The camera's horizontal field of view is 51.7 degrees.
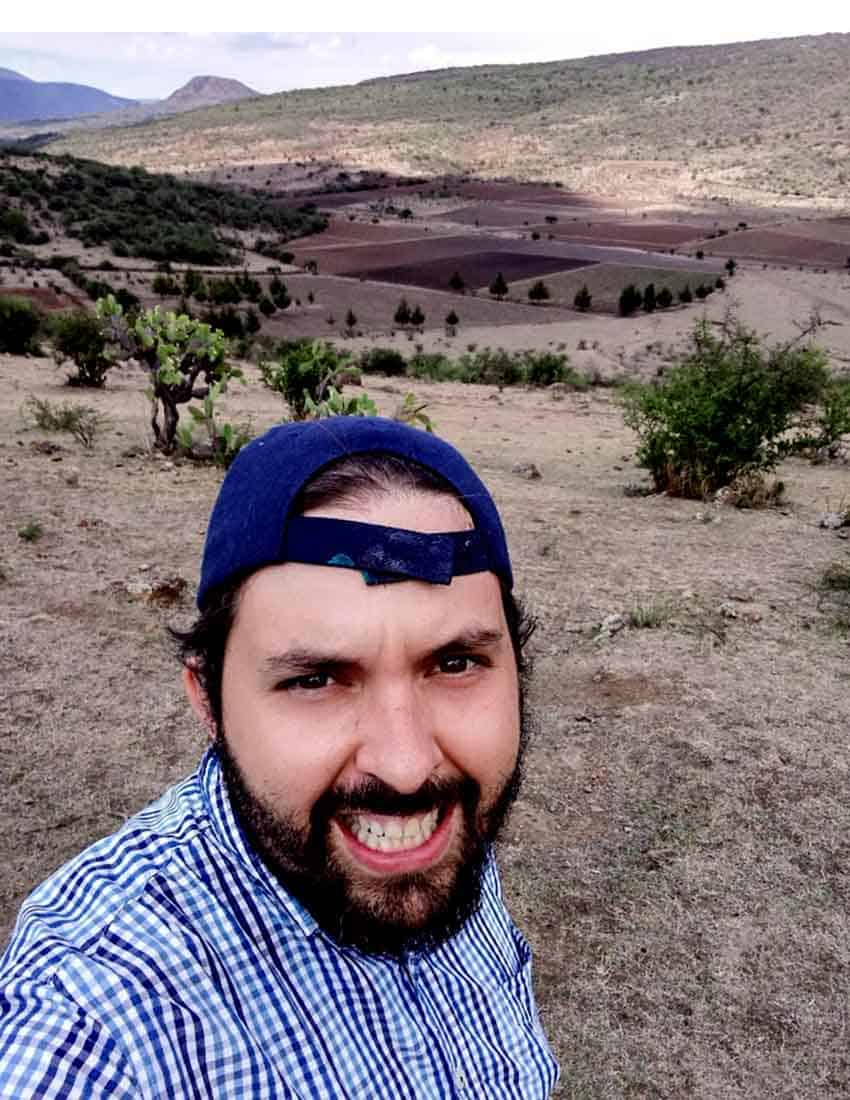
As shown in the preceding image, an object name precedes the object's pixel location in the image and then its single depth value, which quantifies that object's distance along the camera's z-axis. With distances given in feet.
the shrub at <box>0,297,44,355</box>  50.60
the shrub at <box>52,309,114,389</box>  40.40
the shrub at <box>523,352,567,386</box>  55.21
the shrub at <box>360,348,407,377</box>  57.88
